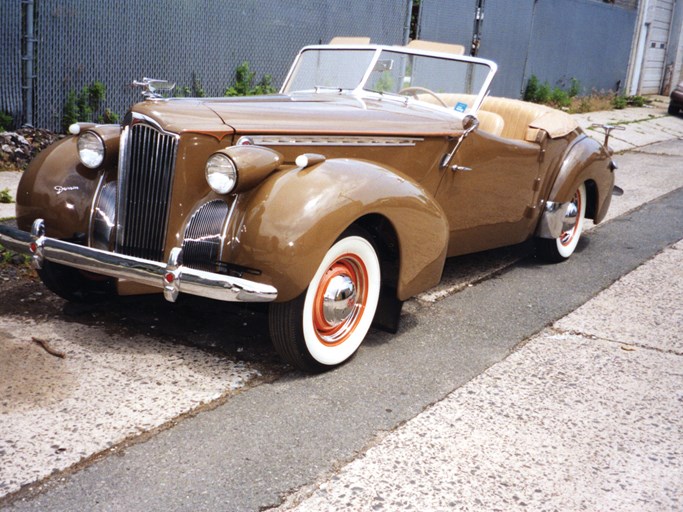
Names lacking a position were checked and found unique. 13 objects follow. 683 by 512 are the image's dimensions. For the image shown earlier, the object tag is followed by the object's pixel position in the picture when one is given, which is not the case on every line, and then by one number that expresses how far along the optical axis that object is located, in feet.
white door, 68.44
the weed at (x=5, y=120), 23.89
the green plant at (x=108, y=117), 26.84
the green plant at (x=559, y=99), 51.75
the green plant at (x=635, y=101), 62.59
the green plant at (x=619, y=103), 58.88
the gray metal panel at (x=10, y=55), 23.62
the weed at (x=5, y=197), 19.75
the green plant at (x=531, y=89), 50.56
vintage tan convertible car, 11.32
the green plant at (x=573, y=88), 55.72
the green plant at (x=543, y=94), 50.55
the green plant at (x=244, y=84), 31.27
